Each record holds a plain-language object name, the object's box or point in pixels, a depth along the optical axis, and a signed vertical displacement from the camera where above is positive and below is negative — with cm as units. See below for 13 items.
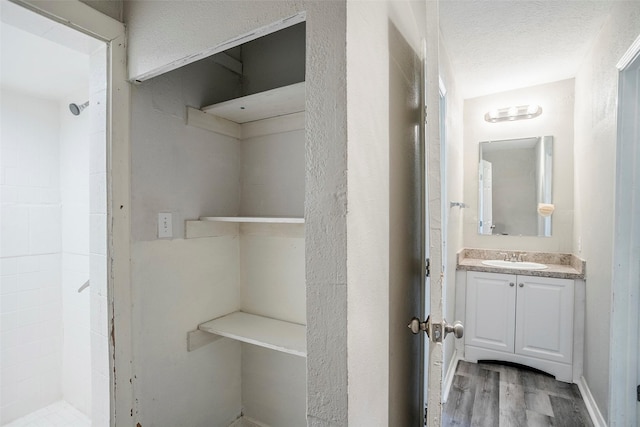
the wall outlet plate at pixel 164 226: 144 -8
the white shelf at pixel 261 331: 139 -63
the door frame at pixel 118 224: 125 -7
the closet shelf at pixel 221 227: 157 -10
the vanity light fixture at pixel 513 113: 299 +97
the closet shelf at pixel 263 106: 136 +52
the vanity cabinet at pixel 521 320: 253 -98
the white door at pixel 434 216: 89 -2
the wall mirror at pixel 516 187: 299 +23
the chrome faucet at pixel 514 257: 304 -48
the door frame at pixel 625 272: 165 -34
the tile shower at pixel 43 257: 212 -36
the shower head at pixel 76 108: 207 +69
